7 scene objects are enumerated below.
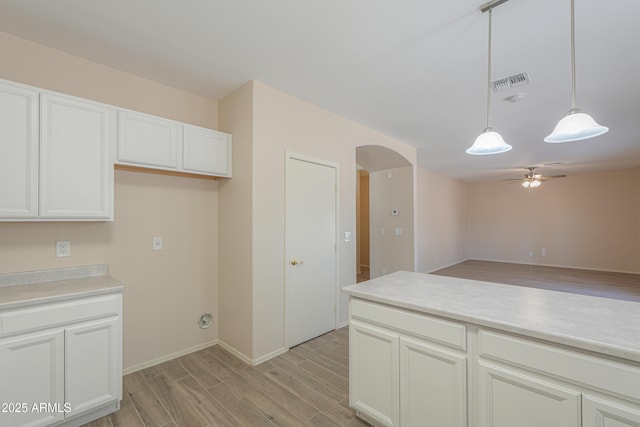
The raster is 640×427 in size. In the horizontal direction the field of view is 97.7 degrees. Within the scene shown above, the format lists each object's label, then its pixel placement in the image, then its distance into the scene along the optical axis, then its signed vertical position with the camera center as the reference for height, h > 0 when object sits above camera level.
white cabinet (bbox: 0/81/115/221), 1.81 +0.42
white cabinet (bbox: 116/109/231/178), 2.28 +0.64
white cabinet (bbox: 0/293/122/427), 1.64 -0.92
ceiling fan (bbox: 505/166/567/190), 6.62 +0.86
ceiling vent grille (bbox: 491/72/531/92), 2.53 +1.25
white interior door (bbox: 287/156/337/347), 3.00 -0.38
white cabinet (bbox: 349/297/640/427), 1.11 -0.78
